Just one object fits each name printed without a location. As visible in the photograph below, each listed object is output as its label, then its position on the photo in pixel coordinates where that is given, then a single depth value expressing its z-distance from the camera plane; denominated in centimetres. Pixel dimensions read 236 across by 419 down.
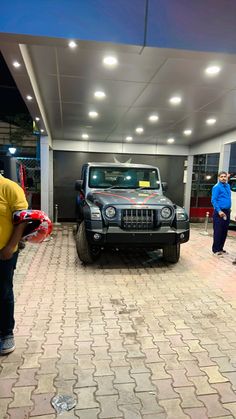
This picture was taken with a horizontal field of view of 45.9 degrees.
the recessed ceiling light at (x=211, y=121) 690
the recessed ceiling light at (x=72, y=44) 260
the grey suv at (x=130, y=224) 455
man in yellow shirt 223
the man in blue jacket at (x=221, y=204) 565
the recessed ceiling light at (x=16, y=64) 320
